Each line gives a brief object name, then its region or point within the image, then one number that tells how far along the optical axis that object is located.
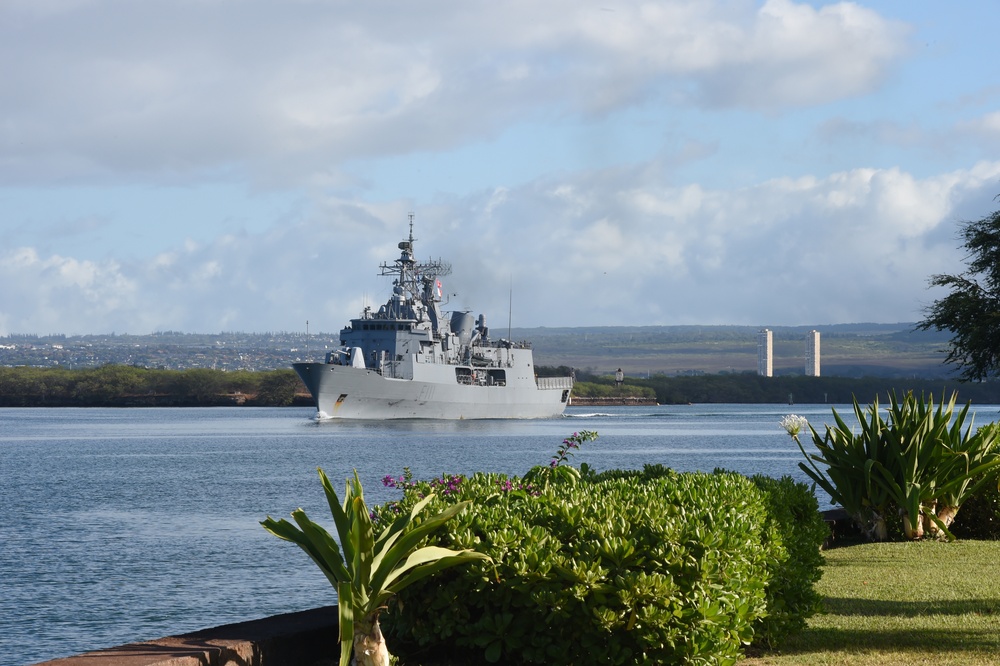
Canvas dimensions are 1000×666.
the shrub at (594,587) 11.53
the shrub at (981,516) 25.69
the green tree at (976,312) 37.72
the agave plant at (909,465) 23.67
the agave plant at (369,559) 11.29
